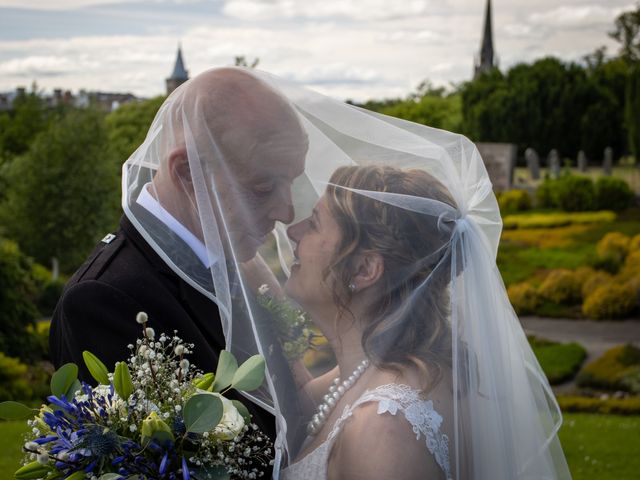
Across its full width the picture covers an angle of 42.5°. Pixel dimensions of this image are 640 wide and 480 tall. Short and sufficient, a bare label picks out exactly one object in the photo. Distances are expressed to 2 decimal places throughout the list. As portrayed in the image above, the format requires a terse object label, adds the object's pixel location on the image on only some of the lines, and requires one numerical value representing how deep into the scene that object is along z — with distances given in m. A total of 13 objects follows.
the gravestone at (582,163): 32.25
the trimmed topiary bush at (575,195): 27.41
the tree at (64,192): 23.61
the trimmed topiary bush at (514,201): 27.86
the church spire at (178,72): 39.53
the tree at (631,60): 32.94
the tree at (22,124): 39.81
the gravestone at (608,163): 31.19
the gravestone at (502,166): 28.83
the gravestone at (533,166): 30.78
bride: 2.73
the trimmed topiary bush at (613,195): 27.33
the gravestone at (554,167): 30.93
